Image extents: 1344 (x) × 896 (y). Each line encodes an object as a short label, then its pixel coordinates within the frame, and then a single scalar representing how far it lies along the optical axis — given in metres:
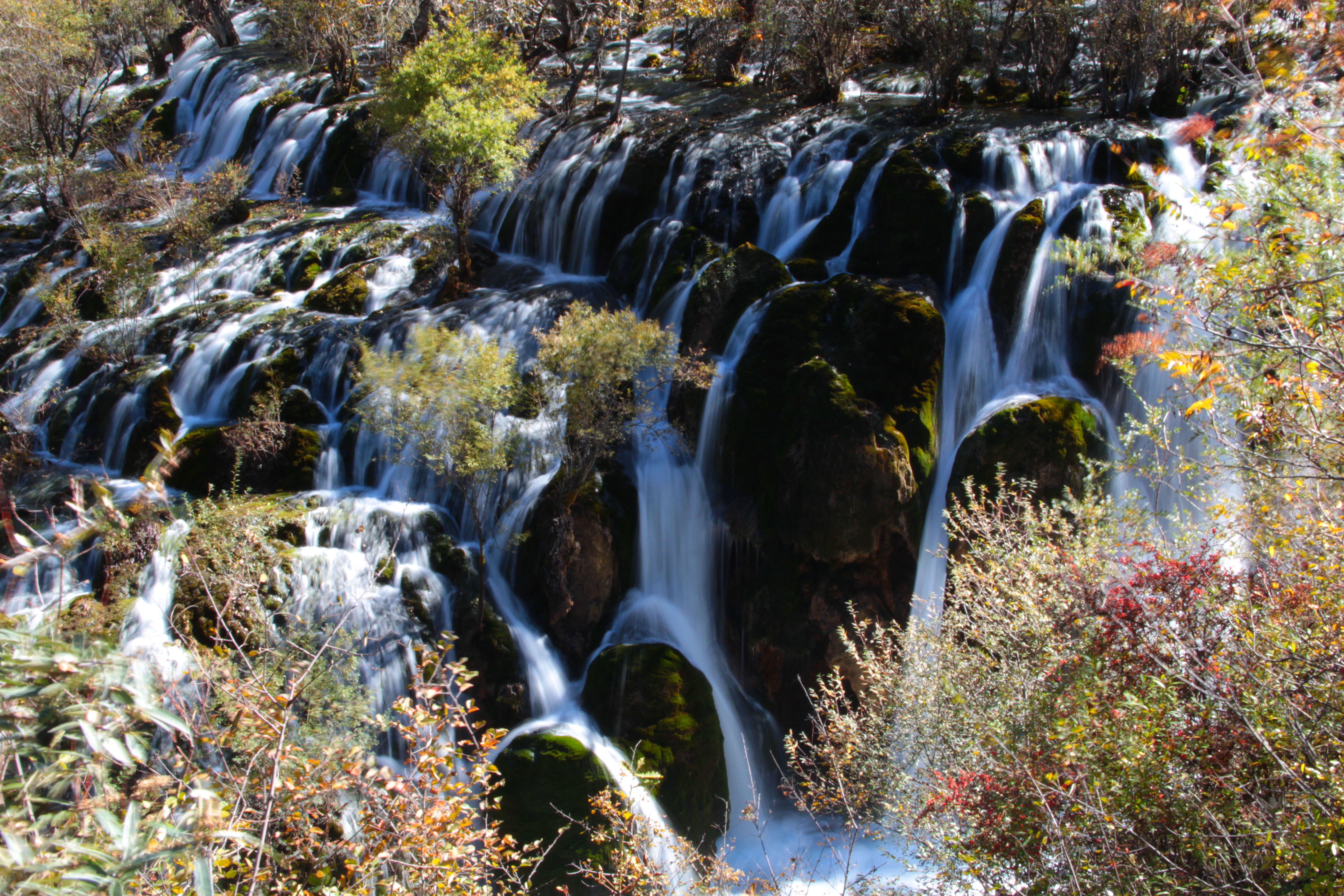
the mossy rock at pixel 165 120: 29.62
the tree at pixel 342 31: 26.94
